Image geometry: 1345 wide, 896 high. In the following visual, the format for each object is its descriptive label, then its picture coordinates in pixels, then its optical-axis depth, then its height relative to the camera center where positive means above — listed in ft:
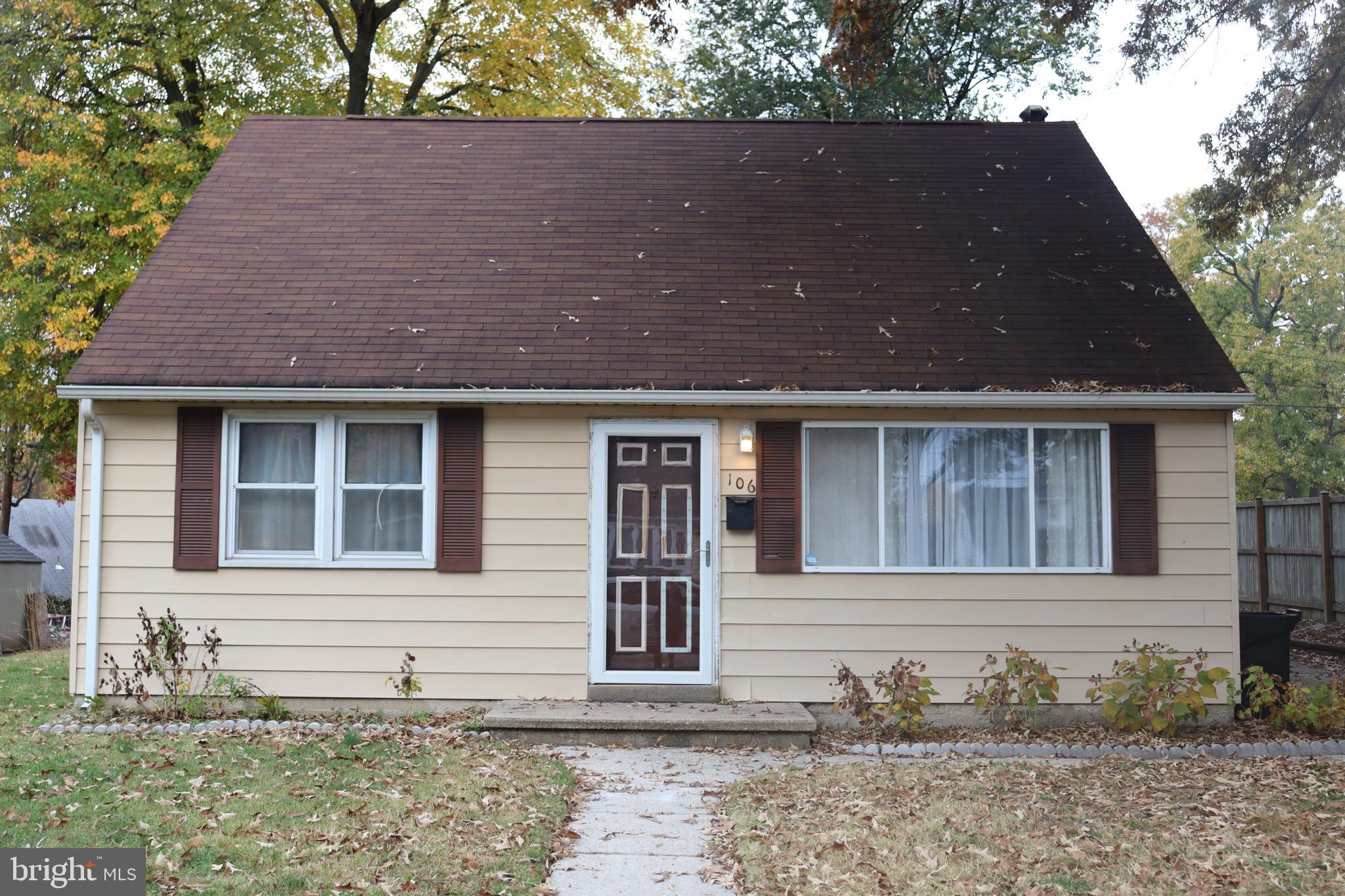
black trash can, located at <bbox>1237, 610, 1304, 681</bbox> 30.58 -2.74
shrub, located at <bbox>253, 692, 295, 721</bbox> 28.81 -4.53
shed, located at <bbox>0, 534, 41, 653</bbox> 66.74 -3.54
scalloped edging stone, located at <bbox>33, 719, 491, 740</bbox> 26.94 -4.71
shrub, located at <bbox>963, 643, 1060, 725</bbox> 28.22 -3.86
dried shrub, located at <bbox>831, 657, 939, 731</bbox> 27.86 -4.00
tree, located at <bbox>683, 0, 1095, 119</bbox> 74.64 +32.64
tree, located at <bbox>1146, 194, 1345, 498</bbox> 96.37 +18.69
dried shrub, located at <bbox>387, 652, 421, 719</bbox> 29.17 -3.90
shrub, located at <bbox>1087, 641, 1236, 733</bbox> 27.35 -3.80
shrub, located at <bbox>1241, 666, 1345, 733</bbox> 28.19 -4.17
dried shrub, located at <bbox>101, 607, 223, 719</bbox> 28.99 -3.53
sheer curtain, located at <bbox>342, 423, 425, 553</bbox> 30.35 +1.09
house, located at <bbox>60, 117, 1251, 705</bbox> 29.81 +0.92
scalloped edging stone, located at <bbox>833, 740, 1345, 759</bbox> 26.40 -4.99
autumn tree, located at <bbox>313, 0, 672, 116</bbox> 67.26 +28.88
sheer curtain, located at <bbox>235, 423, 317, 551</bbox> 30.32 +0.76
